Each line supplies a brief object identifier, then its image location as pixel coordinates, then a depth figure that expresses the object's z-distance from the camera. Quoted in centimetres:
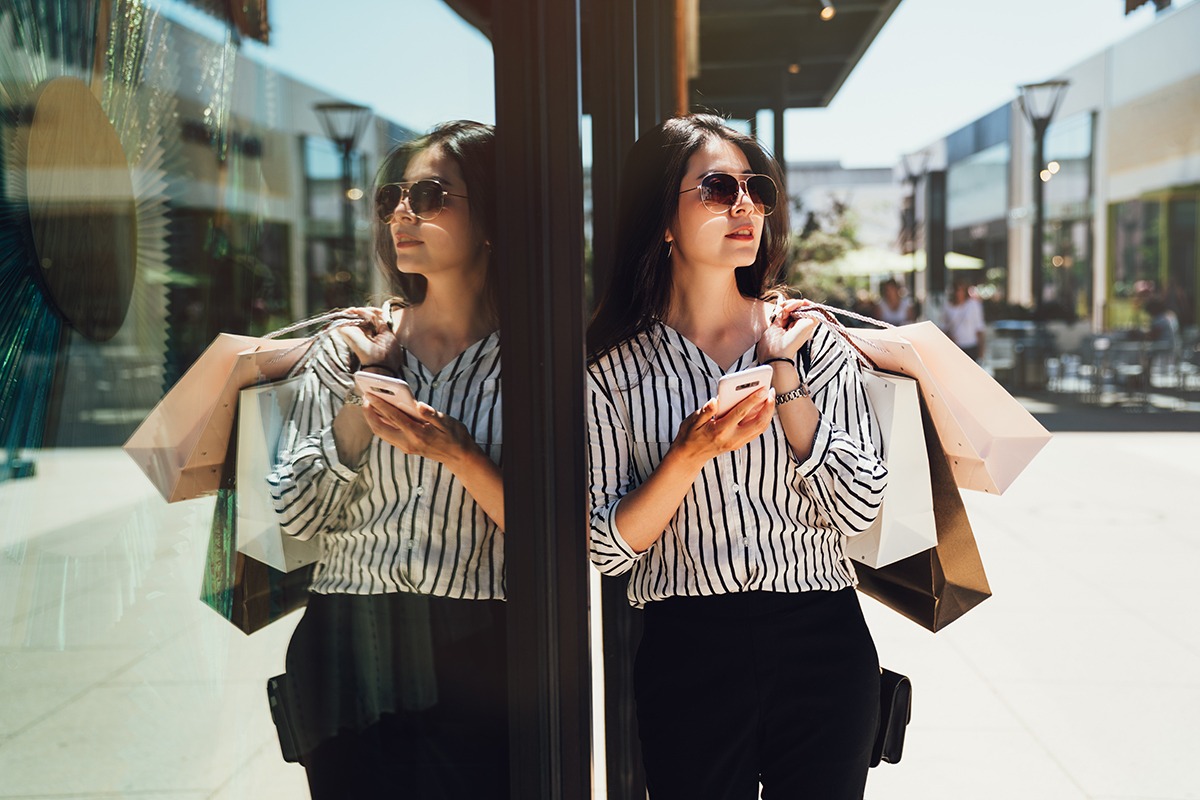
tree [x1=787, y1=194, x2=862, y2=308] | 1523
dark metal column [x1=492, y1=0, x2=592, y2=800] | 145
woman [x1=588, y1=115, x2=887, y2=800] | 182
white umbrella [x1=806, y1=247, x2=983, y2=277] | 1340
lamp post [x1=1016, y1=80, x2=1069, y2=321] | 1240
